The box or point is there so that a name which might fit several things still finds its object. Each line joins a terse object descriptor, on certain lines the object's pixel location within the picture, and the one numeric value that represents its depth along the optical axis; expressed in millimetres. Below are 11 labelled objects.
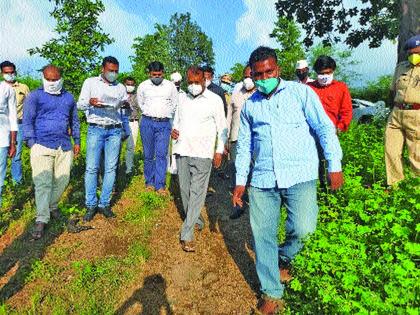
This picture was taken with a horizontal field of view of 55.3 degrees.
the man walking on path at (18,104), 7562
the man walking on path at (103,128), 5918
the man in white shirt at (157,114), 6969
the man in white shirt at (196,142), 5129
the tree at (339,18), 16422
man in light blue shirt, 3535
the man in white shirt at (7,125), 5527
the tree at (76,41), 11547
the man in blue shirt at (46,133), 5391
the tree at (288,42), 45469
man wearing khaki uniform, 5488
